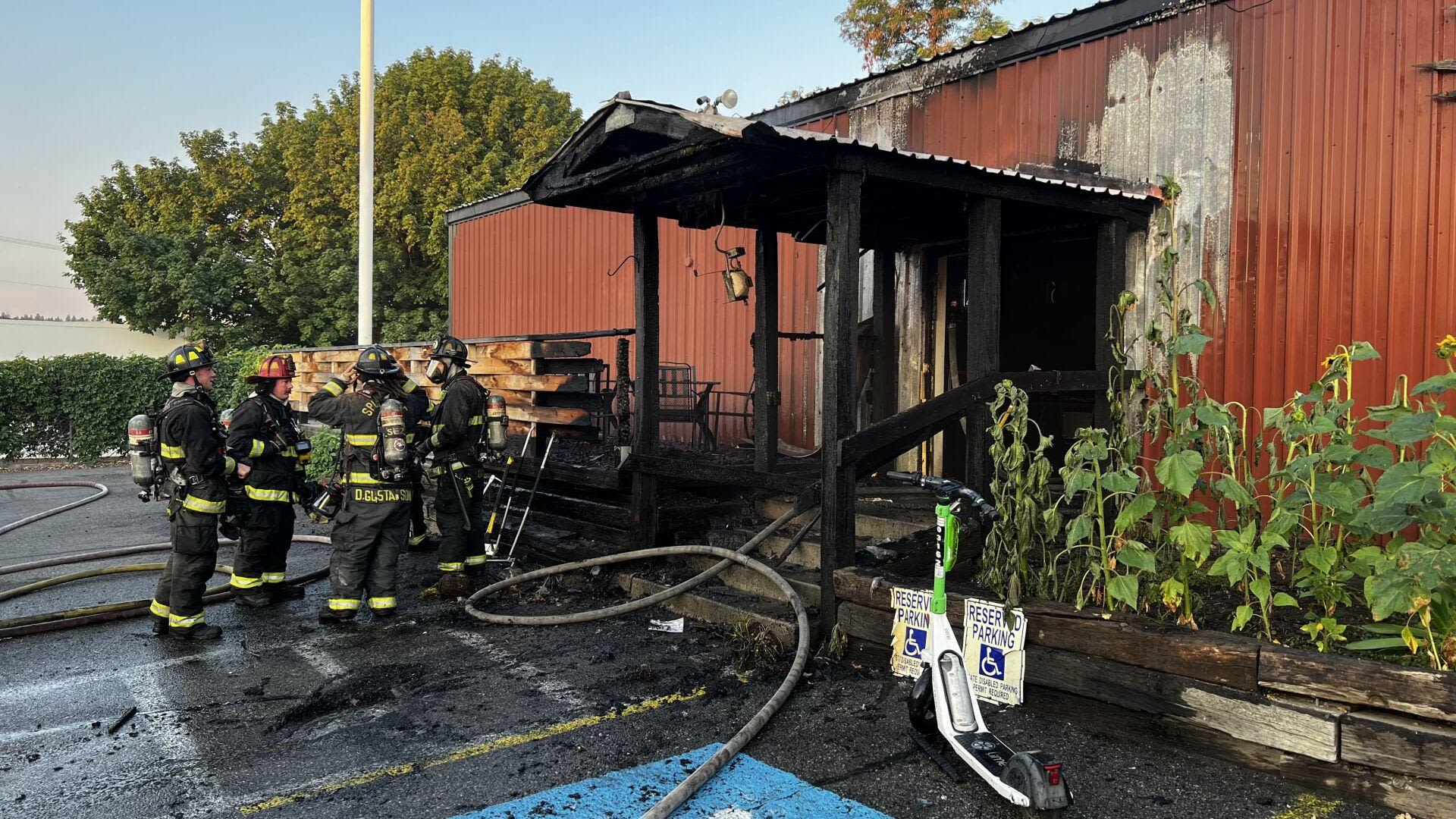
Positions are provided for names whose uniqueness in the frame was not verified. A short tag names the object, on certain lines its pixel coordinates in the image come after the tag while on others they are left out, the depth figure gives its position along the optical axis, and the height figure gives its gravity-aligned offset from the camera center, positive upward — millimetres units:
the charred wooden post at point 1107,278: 6691 +892
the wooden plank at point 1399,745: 3238 -1314
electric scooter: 3092 -1300
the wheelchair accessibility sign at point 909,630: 4734 -1295
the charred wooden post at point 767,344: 6625 +382
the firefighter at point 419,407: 7138 -160
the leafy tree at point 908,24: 25562 +10878
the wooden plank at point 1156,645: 3729 -1137
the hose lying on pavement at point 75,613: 5945 -1624
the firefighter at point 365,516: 6289 -940
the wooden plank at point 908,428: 5367 -224
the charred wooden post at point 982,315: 5824 +528
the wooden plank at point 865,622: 5008 -1339
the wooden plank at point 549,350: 8273 +378
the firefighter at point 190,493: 5953 -747
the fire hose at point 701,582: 3365 -1490
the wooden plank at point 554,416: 8172 -251
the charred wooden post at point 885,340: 8727 +526
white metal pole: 14625 +3768
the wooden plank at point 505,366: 8461 +223
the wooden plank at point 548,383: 8250 +60
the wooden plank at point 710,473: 6066 -612
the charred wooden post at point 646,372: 7141 +147
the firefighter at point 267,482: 6766 -765
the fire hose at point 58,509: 9852 -1574
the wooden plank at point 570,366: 8477 +224
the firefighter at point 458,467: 7375 -672
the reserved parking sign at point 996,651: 4406 -1316
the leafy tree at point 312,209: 28031 +6206
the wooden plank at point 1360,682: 3293 -1117
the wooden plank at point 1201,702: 3512 -1334
